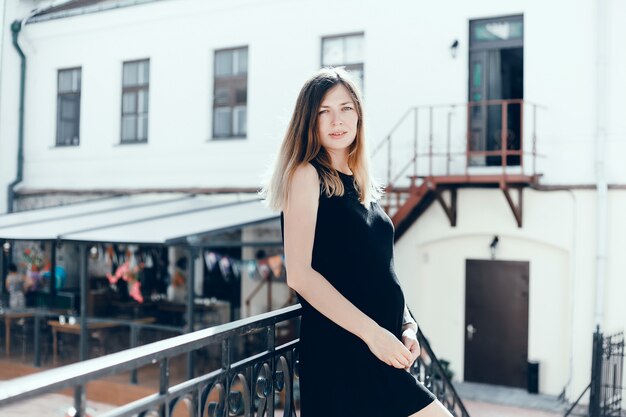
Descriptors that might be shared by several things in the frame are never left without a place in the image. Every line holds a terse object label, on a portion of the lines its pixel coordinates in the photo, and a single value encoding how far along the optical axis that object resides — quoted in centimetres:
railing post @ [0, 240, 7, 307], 1222
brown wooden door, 977
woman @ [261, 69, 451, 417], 195
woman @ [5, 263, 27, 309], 1202
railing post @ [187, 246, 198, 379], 846
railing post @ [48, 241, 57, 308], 1181
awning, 874
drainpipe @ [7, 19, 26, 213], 1423
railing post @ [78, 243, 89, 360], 929
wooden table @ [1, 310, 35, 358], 1123
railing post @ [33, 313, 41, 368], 1038
